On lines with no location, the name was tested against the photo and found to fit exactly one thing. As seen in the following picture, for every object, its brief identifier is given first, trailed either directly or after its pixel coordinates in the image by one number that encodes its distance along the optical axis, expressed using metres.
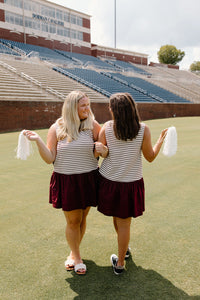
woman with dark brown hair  2.34
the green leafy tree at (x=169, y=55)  67.12
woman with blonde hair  2.45
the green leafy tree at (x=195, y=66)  75.47
